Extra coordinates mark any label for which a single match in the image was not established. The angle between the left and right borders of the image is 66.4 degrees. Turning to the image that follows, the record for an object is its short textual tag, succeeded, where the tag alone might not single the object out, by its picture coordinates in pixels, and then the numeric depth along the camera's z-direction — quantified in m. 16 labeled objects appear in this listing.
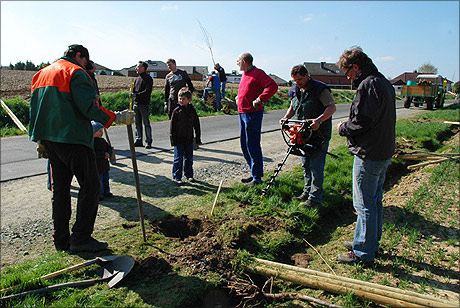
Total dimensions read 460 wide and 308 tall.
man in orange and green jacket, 3.78
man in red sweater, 6.04
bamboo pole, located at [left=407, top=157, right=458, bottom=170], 8.16
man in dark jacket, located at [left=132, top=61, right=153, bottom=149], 9.64
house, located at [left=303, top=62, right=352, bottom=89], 75.26
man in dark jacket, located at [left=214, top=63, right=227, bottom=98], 19.81
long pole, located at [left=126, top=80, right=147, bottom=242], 4.16
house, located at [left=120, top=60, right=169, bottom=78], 51.72
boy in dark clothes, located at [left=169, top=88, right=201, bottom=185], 6.58
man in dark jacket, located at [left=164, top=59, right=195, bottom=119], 9.04
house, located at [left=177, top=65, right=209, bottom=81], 53.61
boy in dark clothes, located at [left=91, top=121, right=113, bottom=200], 5.55
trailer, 24.55
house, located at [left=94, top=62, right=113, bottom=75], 87.45
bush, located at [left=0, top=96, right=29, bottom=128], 15.38
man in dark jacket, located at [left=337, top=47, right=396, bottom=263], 3.56
